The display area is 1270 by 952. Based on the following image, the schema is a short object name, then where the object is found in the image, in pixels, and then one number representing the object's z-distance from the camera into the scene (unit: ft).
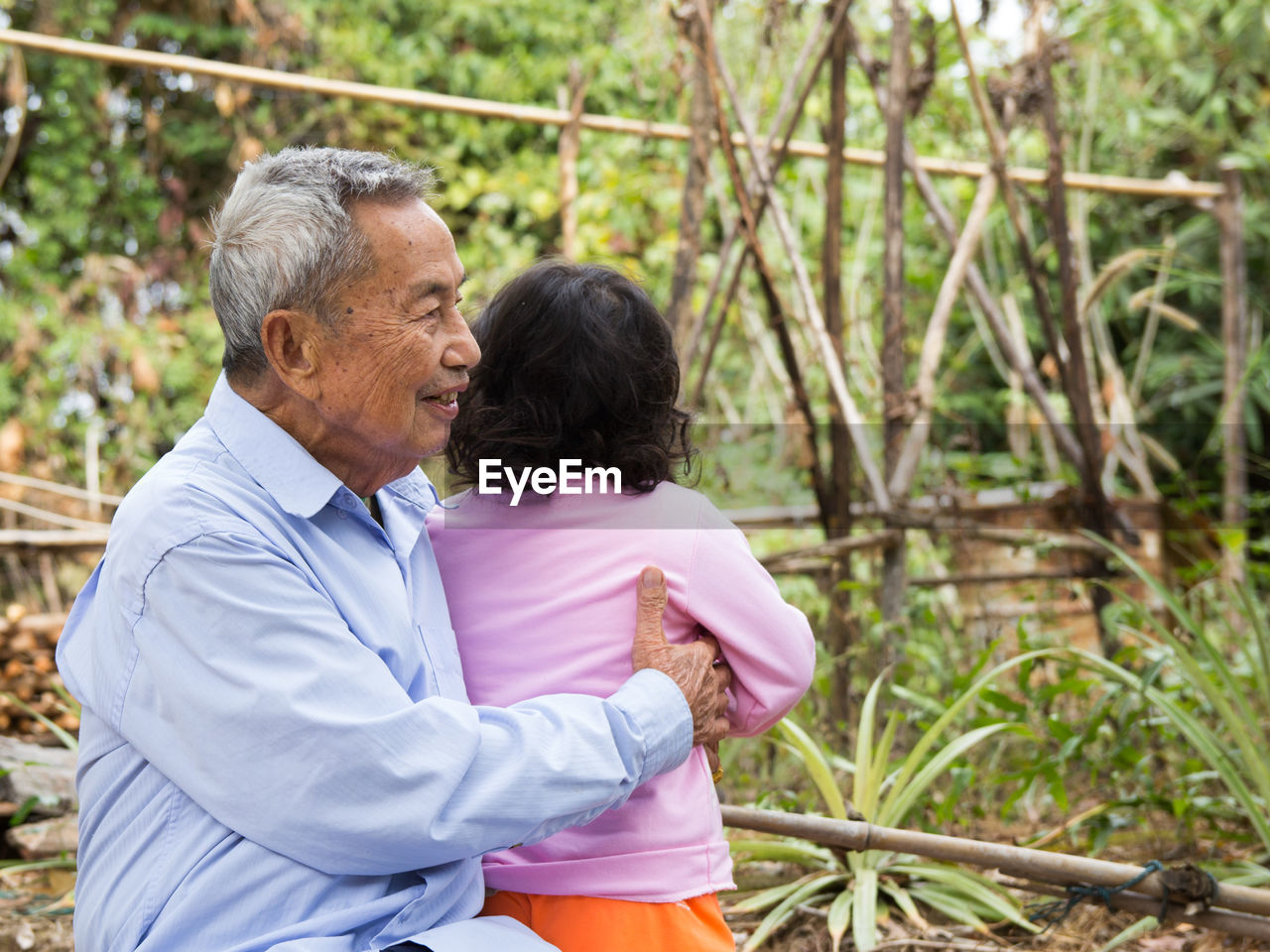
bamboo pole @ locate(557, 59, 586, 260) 12.03
